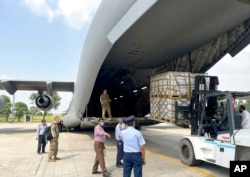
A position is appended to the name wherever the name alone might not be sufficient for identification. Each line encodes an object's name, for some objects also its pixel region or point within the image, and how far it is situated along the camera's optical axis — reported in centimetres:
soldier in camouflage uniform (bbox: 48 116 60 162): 564
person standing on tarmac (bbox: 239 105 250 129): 431
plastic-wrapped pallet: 553
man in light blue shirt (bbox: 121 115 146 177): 321
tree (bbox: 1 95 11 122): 3367
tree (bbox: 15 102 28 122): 3221
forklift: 391
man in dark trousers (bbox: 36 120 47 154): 666
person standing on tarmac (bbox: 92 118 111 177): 435
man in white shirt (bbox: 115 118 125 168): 504
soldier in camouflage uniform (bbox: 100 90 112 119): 773
